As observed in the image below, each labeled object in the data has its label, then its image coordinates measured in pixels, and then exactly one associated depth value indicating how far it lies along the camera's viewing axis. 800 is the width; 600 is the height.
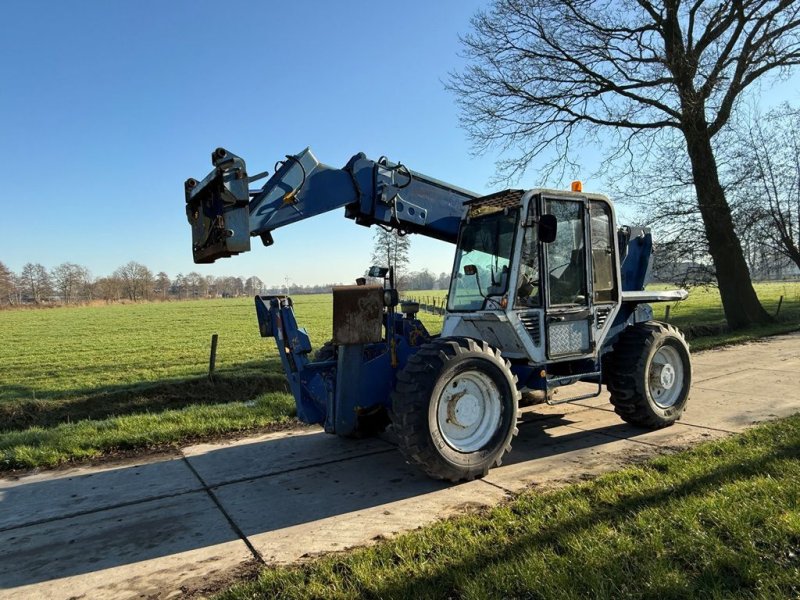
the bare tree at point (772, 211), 19.03
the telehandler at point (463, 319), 4.91
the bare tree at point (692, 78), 16.72
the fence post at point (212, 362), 11.56
